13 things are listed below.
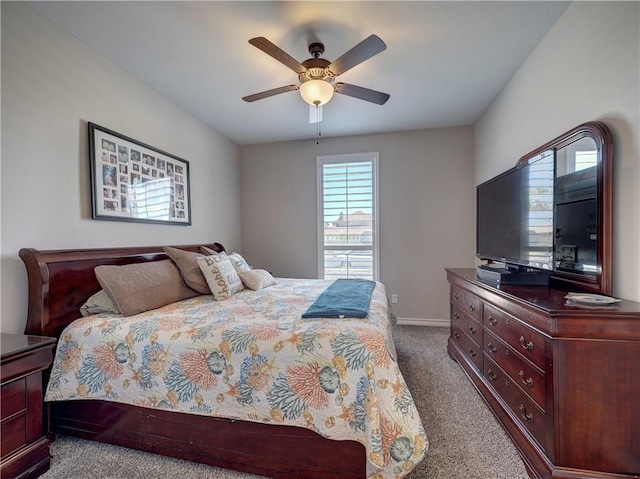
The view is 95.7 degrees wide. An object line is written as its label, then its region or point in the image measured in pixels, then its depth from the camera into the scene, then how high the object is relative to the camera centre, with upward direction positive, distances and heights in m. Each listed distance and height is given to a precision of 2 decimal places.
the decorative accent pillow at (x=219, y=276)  2.28 -0.34
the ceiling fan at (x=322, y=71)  1.71 +1.10
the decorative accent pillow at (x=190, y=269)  2.33 -0.28
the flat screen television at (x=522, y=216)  1.79 +0.12
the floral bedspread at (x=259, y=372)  1.26 -0.68
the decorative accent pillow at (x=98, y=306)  1.87 -0.45
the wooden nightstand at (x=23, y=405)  1.34 -0.82
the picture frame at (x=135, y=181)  2.16 +0.47
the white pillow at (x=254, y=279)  2.59 -0.40
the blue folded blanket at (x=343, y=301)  1.65 -0.45
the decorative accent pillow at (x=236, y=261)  2.75 -0.26
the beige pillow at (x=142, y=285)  1.84 -0.34
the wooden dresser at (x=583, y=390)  1.22 -0.68
